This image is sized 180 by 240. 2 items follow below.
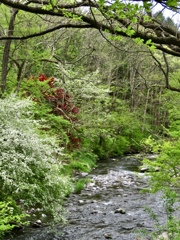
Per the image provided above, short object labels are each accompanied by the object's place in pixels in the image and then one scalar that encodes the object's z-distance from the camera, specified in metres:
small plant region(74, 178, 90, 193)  10.43
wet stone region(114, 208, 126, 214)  8.30
